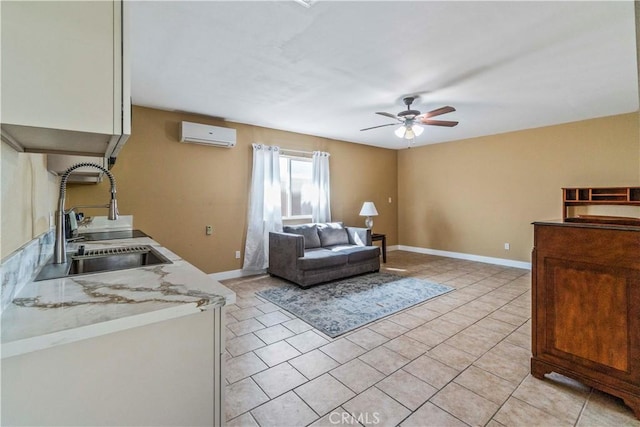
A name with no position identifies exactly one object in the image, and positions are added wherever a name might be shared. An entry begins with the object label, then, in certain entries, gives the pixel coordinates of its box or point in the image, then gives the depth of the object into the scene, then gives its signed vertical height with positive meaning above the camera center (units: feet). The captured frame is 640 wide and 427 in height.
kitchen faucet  4.99 -0.37
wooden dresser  5.38 -1.87
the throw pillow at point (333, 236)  16.10 -1.33
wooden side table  18.30 -1.74
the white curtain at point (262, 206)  15.05 +0.37
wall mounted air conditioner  12.69 +3.60
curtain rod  16.52 +3.66
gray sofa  12.94 -1.96
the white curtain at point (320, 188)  17.61 +1.56
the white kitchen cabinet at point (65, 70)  2.65 +1.41
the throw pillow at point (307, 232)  15.25 -1.03
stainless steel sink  5.39 -0.94
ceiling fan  11.32 +3.75
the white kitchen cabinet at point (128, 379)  2.55 -1.68
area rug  9.52 -3.42
